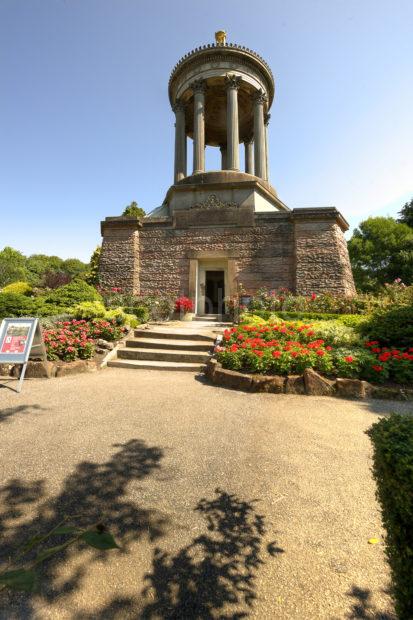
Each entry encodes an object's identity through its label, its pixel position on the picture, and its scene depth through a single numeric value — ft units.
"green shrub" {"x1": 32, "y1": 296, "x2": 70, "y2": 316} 35.55
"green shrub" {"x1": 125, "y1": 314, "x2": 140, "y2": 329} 32.96
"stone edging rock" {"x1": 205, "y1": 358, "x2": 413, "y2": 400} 17.89
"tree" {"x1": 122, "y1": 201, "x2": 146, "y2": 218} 90.84
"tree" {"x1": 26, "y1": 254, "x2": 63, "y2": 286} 148.29
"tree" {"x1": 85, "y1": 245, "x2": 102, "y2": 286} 53.36
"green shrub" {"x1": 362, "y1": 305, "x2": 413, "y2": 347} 22.13
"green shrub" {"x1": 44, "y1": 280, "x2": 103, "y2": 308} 38.60
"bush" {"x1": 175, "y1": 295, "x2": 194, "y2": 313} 45.93
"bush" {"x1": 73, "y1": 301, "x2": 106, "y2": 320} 32.50
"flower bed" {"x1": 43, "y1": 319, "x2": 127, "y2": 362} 24.52
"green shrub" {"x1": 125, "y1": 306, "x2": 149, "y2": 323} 39.23
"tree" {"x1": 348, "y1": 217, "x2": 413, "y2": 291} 96.99
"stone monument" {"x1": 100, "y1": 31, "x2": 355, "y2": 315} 46.91
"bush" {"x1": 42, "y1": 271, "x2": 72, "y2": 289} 57.16
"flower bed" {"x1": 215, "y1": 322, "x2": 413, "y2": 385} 19.22
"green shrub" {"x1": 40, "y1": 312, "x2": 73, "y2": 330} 29.68
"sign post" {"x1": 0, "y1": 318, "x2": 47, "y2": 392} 19.95
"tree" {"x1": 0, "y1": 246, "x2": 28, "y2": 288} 127.54
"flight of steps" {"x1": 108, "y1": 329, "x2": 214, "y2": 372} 25.13
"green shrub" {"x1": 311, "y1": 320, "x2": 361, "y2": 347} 23.31
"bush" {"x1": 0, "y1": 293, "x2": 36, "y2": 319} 35.68
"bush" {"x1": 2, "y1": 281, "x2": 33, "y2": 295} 51.47
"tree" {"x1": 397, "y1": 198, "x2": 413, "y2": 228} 107.77
